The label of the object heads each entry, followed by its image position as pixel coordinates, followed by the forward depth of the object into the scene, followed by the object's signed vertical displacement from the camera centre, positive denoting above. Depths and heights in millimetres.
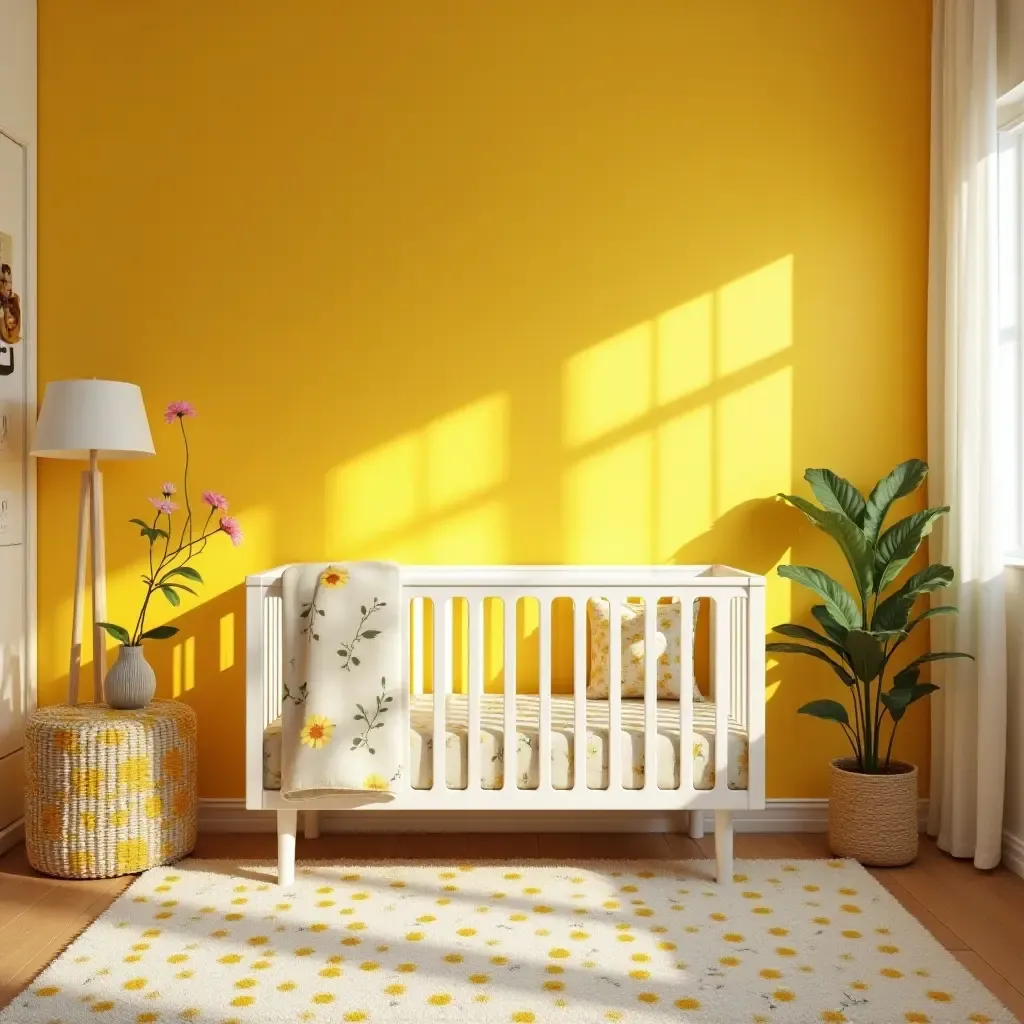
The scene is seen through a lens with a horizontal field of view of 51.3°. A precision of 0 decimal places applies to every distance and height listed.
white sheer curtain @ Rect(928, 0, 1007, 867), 2828 +255
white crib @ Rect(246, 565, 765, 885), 2602 -473
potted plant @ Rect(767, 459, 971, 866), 2854 -327
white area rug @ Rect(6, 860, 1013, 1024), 1996 -924
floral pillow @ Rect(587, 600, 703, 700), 3014 -389
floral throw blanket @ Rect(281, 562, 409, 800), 2547 -410
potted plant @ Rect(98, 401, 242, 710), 2850 -171
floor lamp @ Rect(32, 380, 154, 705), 2838 +190
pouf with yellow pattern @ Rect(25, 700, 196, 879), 2689 -723
